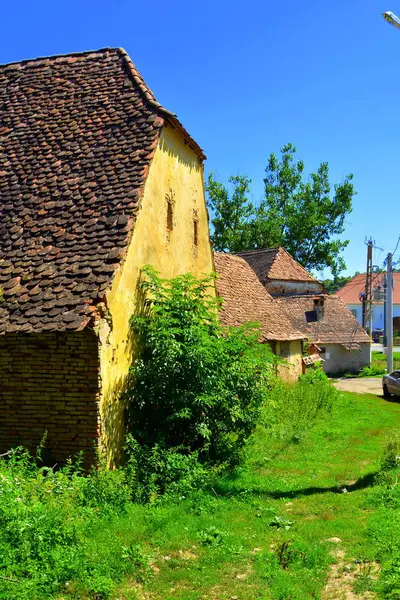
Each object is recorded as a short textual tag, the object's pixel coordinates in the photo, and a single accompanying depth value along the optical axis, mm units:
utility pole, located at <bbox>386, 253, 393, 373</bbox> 31172
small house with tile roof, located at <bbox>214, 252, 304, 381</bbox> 22125
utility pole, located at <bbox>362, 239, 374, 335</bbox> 43350
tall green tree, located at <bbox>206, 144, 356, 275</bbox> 49188
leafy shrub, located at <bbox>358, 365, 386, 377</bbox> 37125
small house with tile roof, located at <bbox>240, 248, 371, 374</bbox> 37094
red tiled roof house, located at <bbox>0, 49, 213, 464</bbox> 9070
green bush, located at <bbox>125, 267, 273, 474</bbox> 9898
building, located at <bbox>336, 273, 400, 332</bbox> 69625
